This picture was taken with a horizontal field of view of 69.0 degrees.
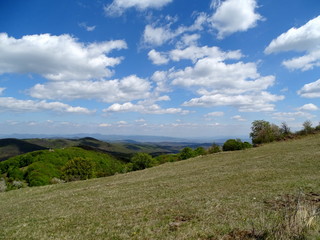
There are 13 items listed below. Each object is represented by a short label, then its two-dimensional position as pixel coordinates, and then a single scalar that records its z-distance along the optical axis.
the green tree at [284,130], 83.20
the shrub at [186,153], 97.69
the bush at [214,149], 73.88
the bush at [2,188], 46.04
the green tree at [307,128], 68.36
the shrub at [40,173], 90.19
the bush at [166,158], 108.90
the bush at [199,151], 98.31
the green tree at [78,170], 69.50
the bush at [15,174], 108.25
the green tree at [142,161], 88.44
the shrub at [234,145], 64.75
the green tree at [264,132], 74.06
